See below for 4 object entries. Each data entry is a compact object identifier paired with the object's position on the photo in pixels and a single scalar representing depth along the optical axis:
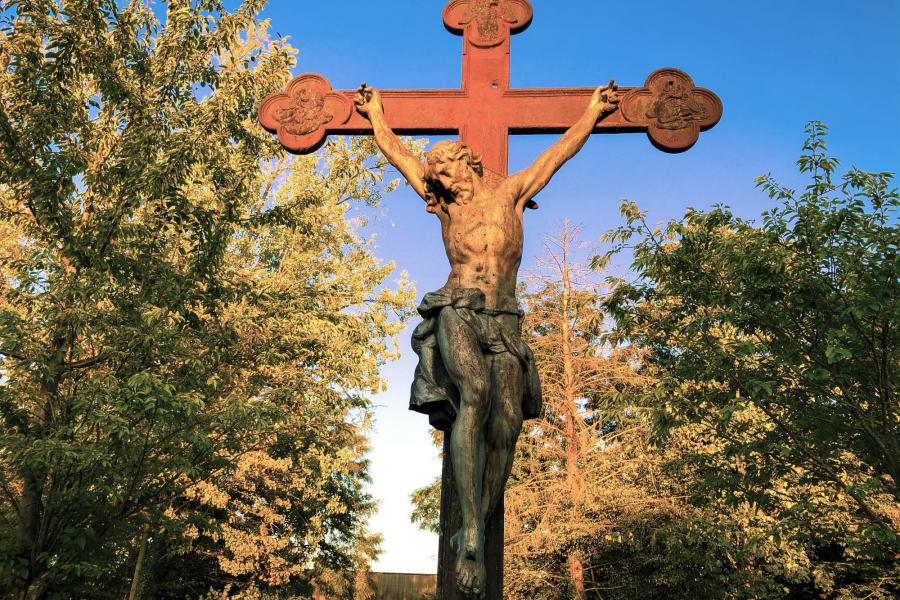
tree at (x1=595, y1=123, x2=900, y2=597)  8.19
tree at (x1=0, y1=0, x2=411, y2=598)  7.68
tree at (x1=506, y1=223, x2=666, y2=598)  17.08
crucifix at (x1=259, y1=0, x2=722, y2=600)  3.11
